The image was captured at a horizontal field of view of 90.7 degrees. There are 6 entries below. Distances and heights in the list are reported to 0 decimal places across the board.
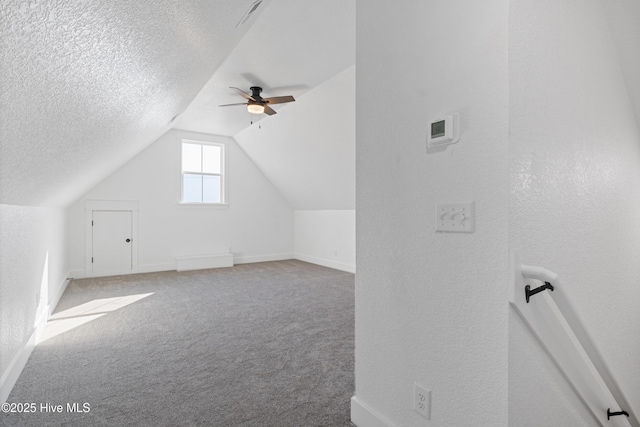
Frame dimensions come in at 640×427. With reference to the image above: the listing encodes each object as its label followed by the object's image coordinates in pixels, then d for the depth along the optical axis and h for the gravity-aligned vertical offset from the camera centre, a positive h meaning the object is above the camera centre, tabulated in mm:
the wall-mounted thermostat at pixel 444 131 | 1168 +318
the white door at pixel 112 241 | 5496 -524
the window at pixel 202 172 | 6465 +851
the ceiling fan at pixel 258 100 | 3908 +1421
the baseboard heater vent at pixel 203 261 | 6078 -972
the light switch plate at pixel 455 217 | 1128 -9
